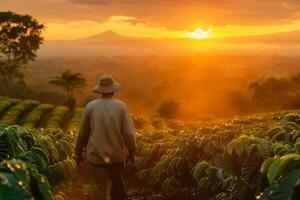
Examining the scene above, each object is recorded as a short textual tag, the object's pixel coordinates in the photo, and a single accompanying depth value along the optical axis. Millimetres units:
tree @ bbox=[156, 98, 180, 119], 65875
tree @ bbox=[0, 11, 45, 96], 61781
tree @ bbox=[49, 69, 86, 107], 59688
